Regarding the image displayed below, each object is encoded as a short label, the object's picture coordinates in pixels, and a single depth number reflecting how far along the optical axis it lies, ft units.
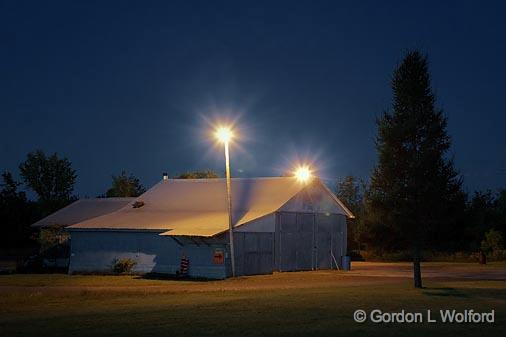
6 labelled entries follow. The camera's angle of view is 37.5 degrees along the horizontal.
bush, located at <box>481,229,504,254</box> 199.11
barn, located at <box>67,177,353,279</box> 137.69
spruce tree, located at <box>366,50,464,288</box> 97.50
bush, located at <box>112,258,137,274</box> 146.30
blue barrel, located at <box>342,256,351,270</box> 161.52
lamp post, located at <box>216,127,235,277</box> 128.47
